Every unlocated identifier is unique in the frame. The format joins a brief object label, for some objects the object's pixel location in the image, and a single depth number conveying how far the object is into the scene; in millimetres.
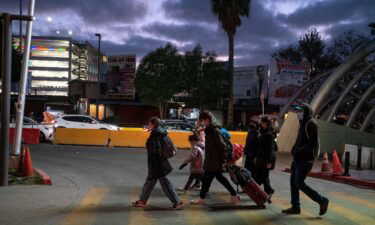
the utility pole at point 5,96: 9602
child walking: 9805
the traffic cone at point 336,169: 13752
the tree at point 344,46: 50353
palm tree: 36322
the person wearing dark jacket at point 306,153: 7336
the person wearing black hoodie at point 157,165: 7781
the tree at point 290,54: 52438
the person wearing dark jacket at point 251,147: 9399
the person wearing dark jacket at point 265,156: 8773
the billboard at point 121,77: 53656
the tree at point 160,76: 45062
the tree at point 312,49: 51312
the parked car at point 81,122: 27641
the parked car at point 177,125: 25453
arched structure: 24719
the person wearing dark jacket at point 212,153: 8062
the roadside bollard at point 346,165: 13449
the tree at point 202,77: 44938
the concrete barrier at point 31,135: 23266
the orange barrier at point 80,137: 23578
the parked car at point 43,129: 24469
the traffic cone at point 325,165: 14602
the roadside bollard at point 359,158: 15828
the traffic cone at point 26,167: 10766
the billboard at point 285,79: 44406
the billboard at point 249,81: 50781
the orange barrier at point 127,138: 23547
